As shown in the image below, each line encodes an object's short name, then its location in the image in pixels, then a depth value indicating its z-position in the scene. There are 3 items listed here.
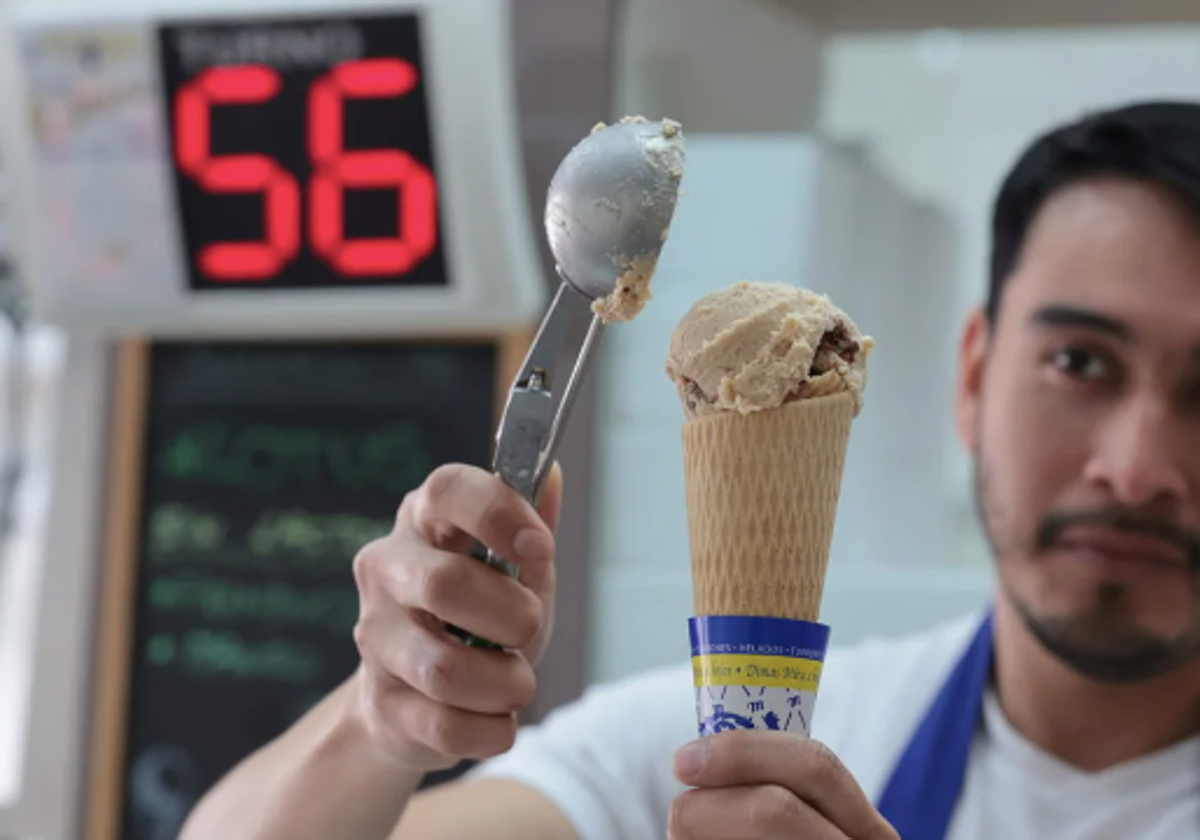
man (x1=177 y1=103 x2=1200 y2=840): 1.11
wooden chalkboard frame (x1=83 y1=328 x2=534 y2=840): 2.33
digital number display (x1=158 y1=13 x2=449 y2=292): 2.12
